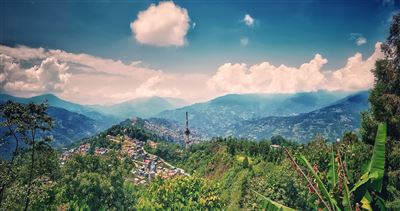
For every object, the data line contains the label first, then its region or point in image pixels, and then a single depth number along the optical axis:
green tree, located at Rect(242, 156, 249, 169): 93.49
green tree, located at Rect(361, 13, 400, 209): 22.70
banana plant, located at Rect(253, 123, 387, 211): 10.98
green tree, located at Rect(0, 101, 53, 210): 23.23
